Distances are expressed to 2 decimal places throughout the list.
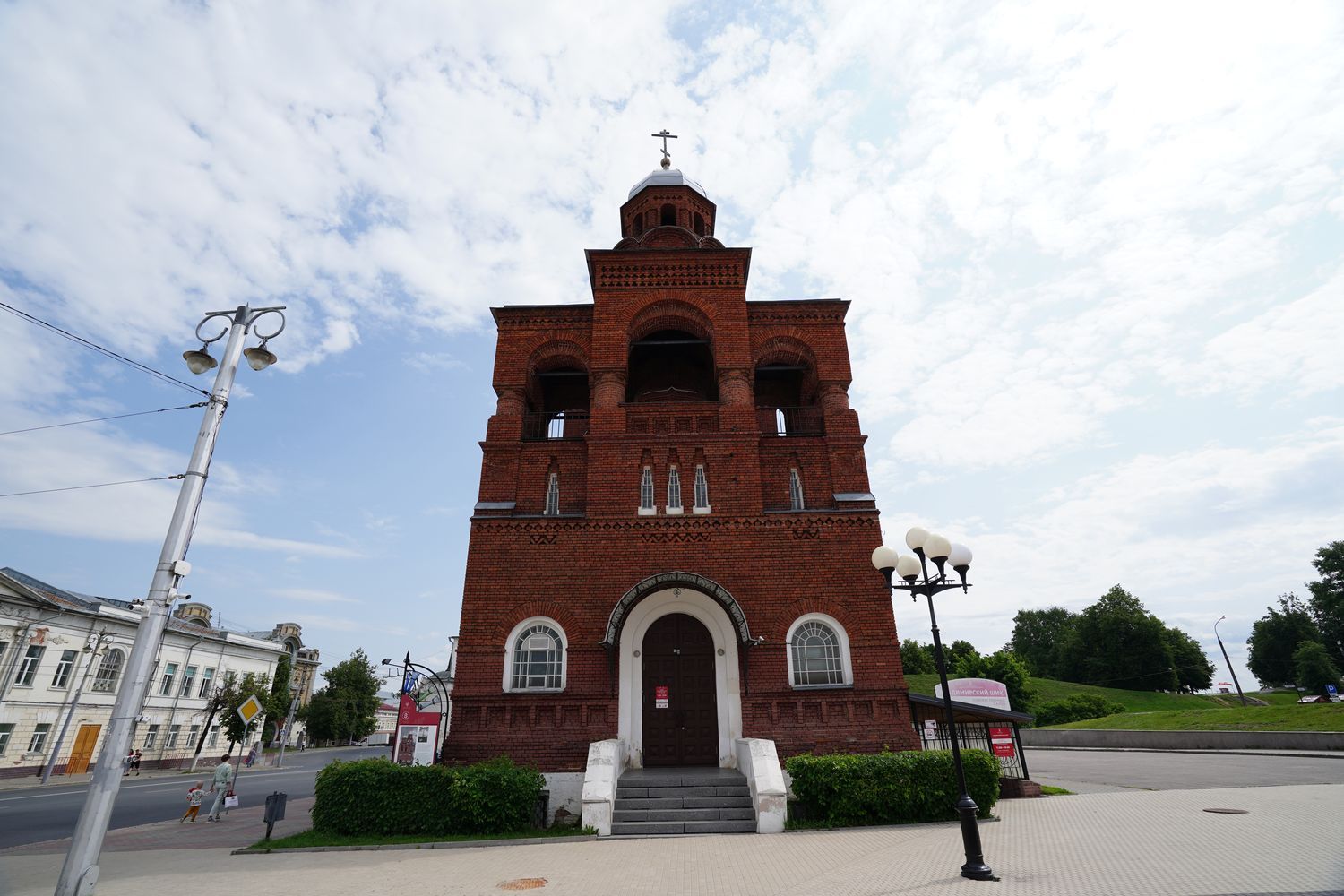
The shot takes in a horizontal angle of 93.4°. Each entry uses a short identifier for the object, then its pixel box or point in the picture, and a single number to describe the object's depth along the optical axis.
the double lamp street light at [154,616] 7.77
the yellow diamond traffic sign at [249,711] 18.11
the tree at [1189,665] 71.38
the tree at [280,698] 44.76
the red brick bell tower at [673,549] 15.10
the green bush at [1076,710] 49.72
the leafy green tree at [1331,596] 55.38
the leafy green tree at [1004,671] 49.59
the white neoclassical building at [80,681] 31.22
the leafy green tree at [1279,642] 69.81
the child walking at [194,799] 16.55
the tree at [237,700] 39.69
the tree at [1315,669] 54.56
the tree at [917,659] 66.86
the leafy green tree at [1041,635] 84.50
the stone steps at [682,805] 12.10
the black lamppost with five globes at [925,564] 10.27
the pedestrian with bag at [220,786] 16.86
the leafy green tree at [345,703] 60.50
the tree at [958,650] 65.94
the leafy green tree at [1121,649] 66.94
